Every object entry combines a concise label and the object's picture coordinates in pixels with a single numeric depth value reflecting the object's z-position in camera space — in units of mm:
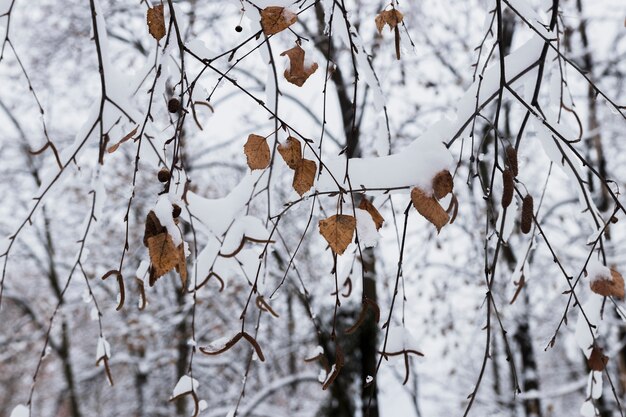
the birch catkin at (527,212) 1029
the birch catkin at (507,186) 963
